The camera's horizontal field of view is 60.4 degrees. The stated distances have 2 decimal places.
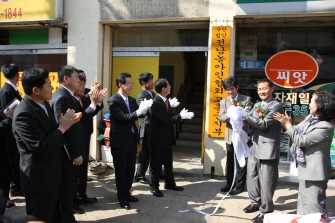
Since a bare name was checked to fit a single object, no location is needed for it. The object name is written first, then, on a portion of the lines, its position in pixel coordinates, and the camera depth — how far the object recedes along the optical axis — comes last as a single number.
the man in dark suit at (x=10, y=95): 4.29
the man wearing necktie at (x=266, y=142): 3.94
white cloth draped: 4.28
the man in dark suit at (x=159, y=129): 4.71
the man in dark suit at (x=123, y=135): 4.28
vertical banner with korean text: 5.65
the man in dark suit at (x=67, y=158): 3.47
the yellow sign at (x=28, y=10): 6.21
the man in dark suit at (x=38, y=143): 2.71
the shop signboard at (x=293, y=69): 5.82
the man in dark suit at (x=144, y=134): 5.48
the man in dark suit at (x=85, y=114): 4.07
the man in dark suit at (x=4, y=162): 4.00
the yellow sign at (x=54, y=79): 6.75
